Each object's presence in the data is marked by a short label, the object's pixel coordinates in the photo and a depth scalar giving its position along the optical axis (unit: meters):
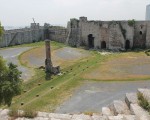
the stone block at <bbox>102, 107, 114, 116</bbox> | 11.36
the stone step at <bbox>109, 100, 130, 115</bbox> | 11.07
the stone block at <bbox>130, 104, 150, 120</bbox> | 9.89
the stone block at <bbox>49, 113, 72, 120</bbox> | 10.39
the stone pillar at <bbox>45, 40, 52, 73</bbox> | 33.64
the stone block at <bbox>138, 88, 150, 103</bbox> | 11.62
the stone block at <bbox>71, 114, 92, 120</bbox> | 10.50
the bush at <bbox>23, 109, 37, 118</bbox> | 10.35
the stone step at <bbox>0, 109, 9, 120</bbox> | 10.20
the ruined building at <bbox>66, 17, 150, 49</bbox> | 46.28
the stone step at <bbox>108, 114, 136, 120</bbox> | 10.05
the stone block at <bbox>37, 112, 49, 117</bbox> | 10.53
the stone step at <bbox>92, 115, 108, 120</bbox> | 10.43
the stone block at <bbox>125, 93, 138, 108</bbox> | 11.59
